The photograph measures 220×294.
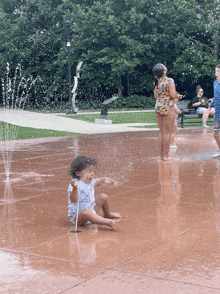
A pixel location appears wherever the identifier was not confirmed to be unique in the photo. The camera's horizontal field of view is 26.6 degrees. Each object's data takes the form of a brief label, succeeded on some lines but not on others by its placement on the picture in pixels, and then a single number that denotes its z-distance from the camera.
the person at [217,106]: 9.05
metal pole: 26.59
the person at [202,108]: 16.02
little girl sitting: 4.53
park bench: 20.69
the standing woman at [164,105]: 8.89
